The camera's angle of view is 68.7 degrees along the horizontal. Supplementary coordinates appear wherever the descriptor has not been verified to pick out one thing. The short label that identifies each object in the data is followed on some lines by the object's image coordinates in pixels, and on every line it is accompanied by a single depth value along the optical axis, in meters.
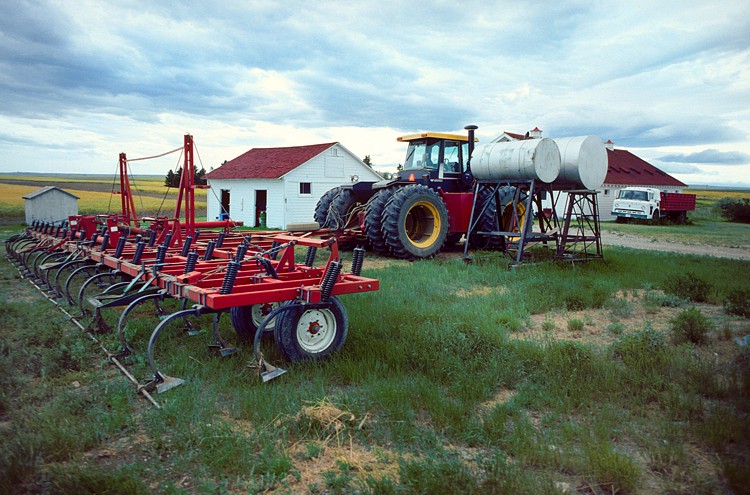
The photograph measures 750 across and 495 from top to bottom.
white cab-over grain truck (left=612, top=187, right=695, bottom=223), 28.41
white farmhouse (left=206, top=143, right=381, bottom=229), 22.72
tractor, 11.84
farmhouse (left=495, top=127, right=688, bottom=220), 32.19
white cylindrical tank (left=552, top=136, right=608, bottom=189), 10.96
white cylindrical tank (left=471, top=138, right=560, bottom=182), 10.69
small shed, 19.98
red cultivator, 4.73
